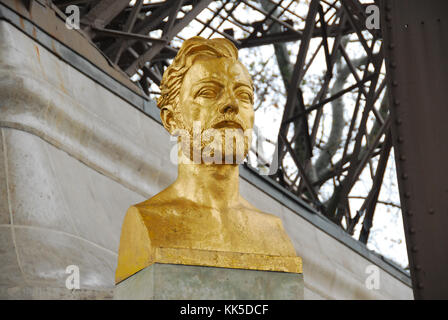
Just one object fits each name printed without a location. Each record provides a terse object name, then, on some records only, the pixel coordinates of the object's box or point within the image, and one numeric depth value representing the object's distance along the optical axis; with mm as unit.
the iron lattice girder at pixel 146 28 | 7621
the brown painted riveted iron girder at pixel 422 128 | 3117
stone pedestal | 3416
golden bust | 3555
